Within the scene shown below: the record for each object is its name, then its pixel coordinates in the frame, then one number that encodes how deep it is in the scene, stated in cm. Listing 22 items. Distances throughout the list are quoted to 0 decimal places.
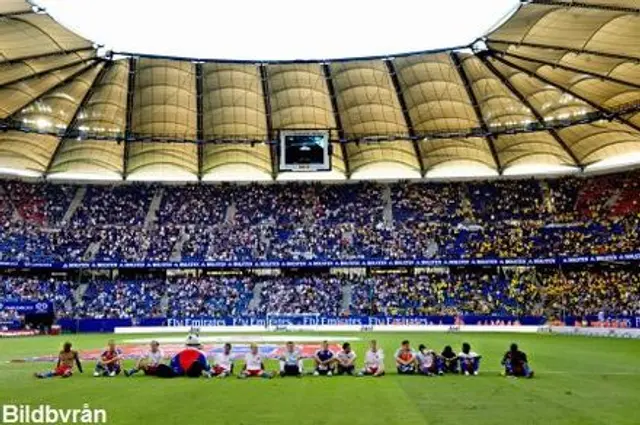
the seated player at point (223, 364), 2168
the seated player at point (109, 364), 2198
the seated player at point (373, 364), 2181
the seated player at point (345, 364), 2222
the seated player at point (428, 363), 2202
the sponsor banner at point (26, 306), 5511
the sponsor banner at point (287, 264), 6353
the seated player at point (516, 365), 2116
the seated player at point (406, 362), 2241
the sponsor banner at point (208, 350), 3006
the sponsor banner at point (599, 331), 4477
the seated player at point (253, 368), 2133
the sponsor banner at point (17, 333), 5244
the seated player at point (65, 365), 2166
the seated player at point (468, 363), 2193
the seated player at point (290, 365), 2167
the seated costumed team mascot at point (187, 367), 2138
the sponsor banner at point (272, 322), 5731
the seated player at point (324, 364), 2195
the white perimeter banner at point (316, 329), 5625
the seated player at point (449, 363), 2238
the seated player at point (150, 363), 2198
